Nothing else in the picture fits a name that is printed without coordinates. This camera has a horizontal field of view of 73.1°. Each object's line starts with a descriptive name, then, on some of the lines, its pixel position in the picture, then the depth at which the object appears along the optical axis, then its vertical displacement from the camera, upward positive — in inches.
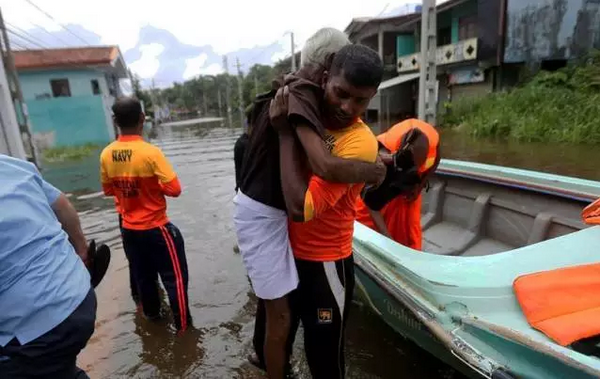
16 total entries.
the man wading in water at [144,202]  106.4 -27.7
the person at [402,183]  98.5 -24.9
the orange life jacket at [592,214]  85.1 -30.1
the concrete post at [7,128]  303.9 -15.8
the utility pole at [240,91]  1676.8 +4.2
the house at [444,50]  618.8 +49.0
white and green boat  59.5 -38.5
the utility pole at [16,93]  394.6 +12.0
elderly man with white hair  54.9 -13.7
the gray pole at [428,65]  423.8 +17.0
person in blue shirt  51.9 -24.2
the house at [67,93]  756.6 +17.4
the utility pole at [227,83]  1984.5 +50.6
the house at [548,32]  508.7 +52.5
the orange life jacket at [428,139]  103.5 -14.6
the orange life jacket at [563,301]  59.6 -35.9
